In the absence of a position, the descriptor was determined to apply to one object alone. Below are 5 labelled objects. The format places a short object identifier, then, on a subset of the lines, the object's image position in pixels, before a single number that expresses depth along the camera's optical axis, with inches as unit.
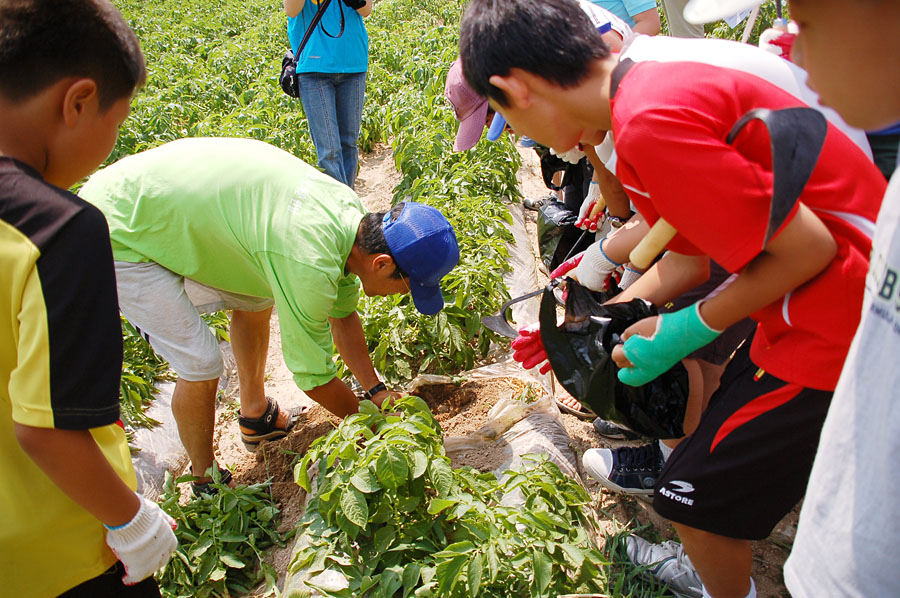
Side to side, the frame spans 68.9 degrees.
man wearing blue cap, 82.1
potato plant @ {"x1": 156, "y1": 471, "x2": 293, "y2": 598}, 87.3
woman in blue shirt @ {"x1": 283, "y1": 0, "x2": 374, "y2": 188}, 159.0
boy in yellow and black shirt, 41.3
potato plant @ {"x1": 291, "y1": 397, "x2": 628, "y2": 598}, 67.2
